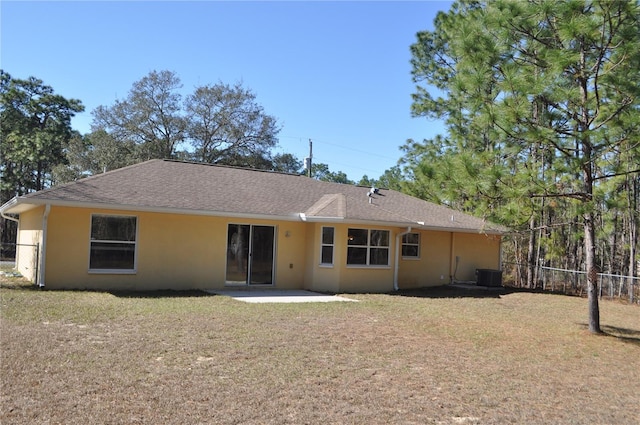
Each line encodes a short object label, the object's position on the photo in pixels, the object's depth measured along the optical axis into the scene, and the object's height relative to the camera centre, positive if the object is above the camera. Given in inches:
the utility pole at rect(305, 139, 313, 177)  1086.0 +155.0
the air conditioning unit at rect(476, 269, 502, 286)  716.0 -50.0
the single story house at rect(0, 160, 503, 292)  495.5 -2.0
